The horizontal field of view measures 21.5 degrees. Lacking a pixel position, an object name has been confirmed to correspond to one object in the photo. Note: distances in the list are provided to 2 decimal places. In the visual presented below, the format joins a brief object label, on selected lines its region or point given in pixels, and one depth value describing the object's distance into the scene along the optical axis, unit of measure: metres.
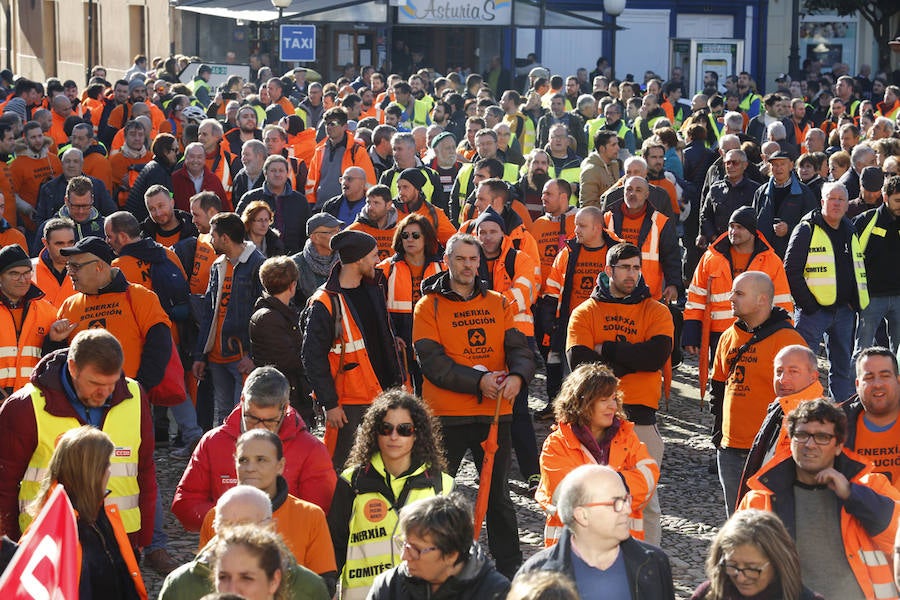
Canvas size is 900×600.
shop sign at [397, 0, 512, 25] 45.65
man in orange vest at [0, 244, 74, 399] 13.66
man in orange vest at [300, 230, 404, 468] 13.40
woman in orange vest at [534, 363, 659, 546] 10.74
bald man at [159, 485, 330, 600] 8.47
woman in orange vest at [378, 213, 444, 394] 15.02
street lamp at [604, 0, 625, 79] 48.18
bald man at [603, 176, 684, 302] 17.85
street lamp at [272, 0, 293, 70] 41.08
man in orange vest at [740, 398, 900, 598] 9.66
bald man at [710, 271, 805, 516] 12.85
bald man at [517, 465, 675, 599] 8.54
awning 49.31
